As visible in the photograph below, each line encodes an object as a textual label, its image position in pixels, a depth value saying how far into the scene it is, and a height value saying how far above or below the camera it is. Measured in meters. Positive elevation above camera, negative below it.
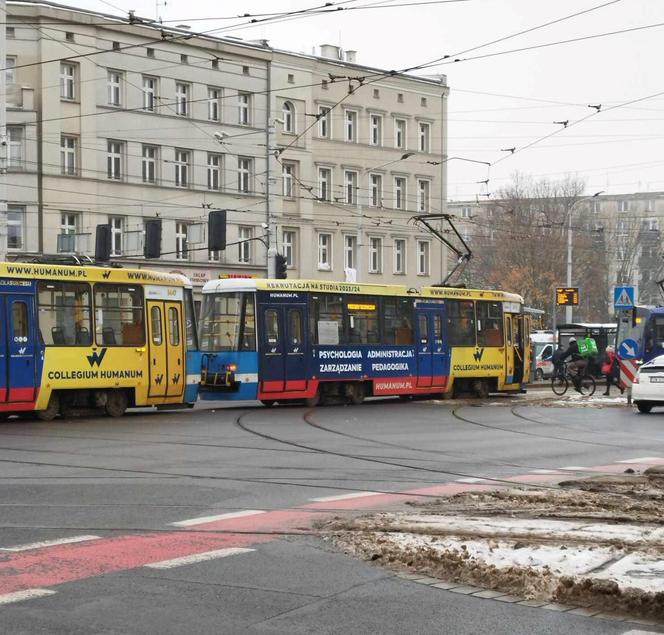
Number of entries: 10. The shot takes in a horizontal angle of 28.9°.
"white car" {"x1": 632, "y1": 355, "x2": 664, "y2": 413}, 27.27 -1.27
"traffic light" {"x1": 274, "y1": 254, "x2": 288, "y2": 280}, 36.95 +1.72
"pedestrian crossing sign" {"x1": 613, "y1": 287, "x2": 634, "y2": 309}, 34.19 +0.75
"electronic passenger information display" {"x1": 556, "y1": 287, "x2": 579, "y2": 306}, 47.50 +1.08
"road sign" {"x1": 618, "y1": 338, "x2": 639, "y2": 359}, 32.31 -0.63
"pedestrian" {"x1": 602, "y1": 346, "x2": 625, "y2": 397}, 38.12 -1.28
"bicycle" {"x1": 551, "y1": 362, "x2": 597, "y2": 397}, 37.09 -1.63
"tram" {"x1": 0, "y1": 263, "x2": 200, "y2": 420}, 22.03 -0.26
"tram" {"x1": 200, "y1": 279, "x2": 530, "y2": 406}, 27.72 -0.37
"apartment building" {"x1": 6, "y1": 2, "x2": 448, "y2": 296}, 48.06 +7.42
